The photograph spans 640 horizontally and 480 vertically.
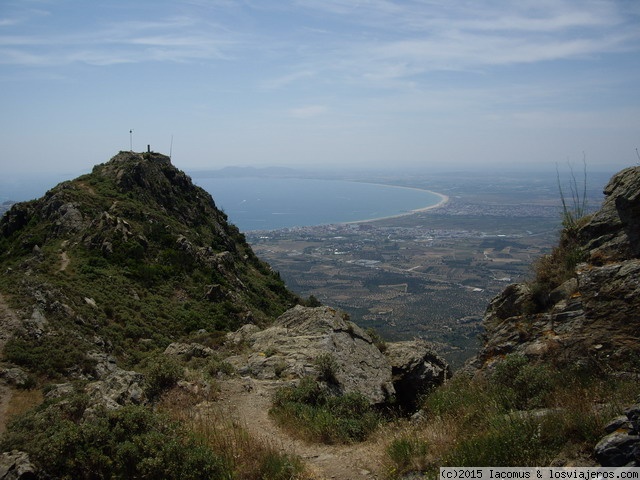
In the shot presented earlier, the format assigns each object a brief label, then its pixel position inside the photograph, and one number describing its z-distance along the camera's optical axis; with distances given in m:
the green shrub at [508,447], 4.96
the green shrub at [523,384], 6.39
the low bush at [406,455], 5.78
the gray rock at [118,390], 7.90
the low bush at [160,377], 9.34
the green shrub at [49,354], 13.91
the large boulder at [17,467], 5.62
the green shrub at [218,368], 11.40
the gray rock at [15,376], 12.85
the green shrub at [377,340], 14.49
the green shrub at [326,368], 11.03
